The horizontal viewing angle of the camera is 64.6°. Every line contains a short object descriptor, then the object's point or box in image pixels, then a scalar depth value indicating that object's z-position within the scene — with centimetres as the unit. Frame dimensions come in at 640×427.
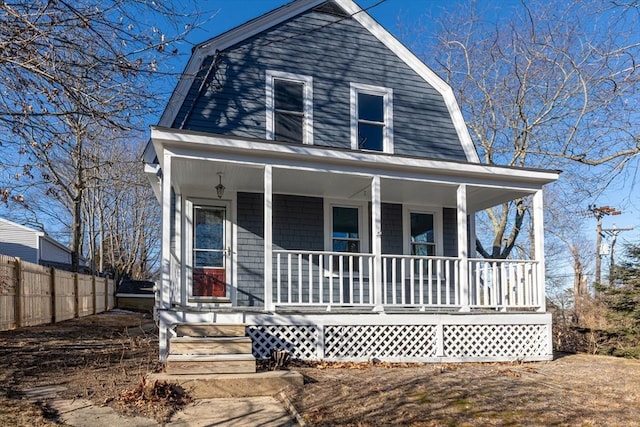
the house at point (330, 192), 778
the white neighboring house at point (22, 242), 2672
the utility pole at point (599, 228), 2406
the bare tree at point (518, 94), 1445
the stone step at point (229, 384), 555
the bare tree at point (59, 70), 504
